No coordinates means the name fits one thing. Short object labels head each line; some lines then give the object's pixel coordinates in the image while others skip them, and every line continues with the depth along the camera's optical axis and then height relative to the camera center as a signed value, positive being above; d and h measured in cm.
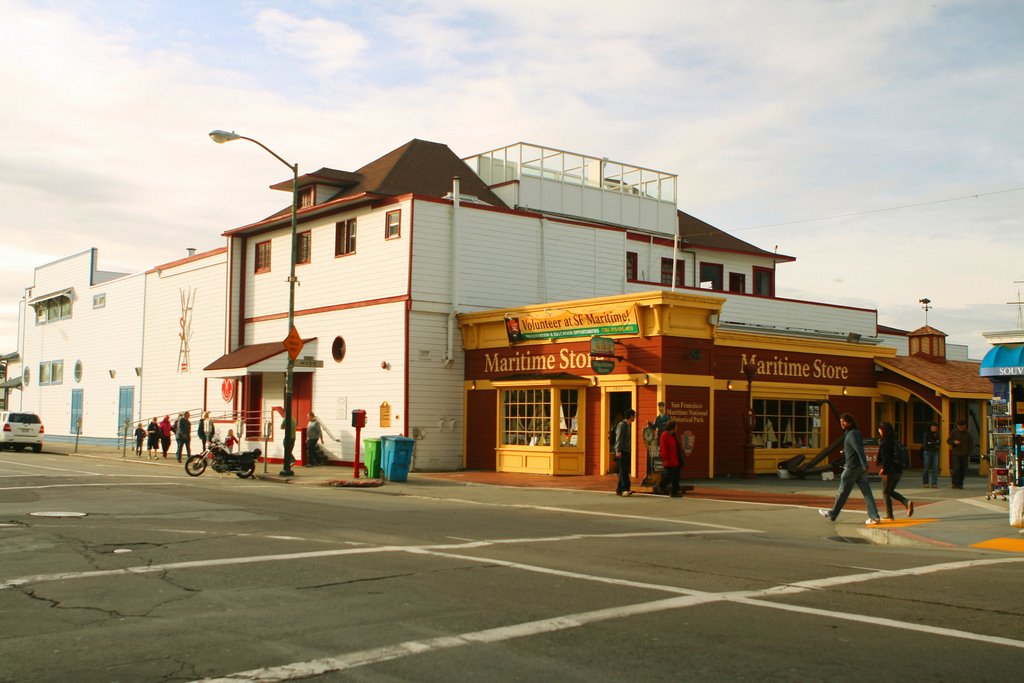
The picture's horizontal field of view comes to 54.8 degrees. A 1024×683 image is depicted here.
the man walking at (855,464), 1570 -75
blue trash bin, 2595 -125
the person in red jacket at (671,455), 2144 -89
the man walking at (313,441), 3186 -106
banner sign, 2642 +247
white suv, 4175 -117
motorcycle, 2719 -151
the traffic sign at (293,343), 2670 +176
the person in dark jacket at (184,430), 3522 -86
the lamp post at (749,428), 2694 -34
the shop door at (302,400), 3384 +28
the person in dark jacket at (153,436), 3778 -115
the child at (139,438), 3828 -127
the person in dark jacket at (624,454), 2192 -90
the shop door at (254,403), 3619 +15
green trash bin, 2653 -131
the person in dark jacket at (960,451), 2312 -75
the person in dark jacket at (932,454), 2377 -85
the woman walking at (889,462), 1623 -74
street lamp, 2673 +66
